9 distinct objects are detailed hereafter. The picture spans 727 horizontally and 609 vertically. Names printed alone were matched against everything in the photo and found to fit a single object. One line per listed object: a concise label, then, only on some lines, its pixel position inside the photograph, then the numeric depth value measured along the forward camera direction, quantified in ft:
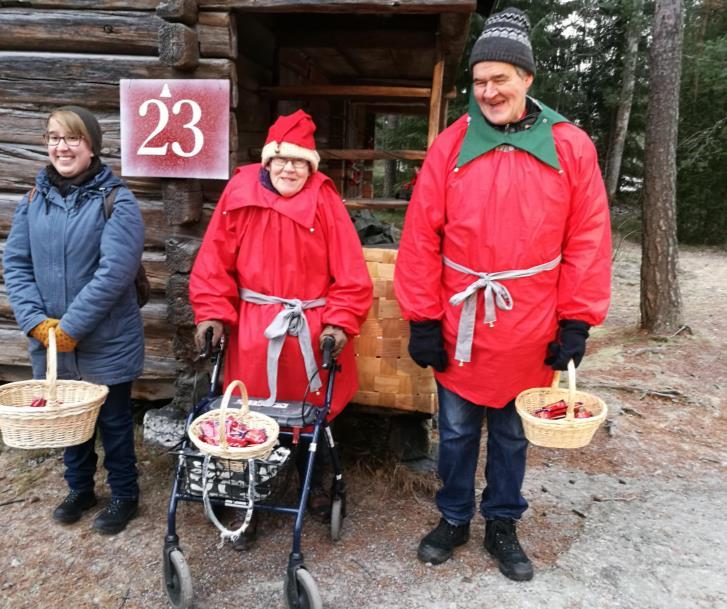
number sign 11.93
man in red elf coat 8.49
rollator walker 8.55
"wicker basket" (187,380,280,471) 7.62
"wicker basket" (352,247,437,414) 11.69
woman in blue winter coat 9.69
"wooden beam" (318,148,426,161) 16.15
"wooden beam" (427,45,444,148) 15.81
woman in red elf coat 9.76
